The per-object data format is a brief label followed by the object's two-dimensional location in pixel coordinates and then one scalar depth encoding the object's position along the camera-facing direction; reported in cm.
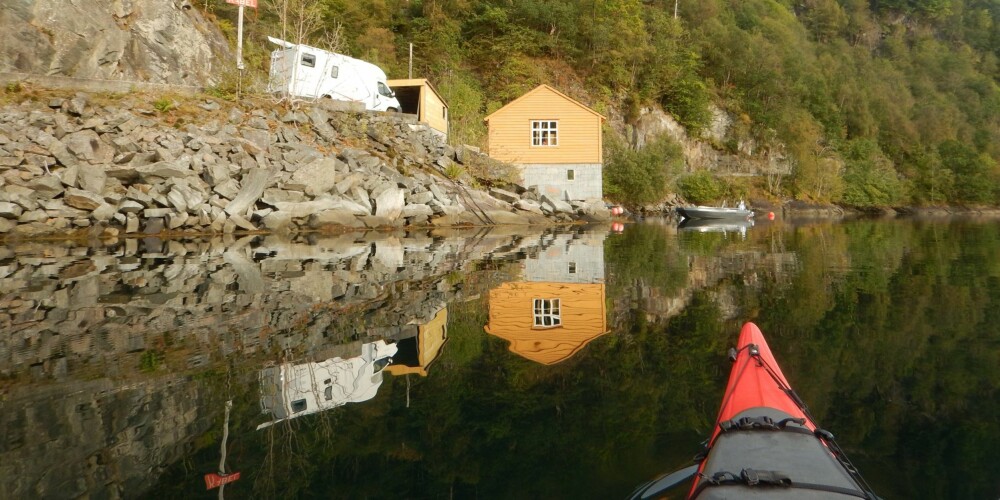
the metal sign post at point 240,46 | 2014
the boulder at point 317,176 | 1688
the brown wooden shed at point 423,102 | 2481
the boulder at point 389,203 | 1809
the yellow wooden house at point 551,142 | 2770
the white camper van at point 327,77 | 2155
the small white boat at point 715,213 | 2914
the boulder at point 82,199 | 1408
